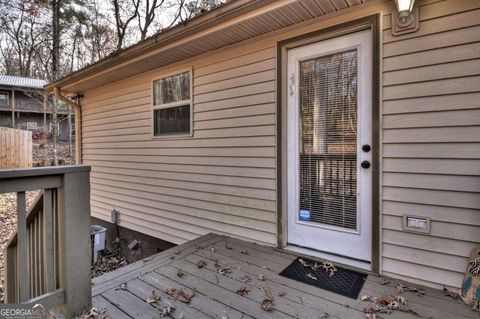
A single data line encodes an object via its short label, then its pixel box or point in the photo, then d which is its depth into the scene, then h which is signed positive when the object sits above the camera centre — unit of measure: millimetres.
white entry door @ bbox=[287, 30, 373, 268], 2445 +60
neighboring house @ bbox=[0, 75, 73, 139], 19406 +3669
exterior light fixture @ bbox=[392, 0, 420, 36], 2090 +1070
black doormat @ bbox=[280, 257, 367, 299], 2113 -1040
